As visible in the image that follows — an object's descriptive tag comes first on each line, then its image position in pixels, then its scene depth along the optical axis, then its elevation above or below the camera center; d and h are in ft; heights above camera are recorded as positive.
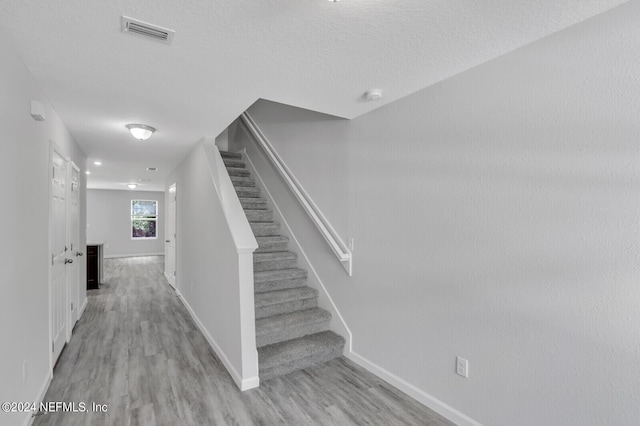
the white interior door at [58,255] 9.22 -0.92
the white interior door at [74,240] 11.66 -0.56
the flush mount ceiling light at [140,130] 10.26 +3.07
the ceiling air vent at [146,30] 4.87 +3.08
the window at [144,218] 36.14 +0.77
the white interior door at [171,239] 19.68 -0.96
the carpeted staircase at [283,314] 9.21 -3.04
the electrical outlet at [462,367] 6.63 -3.08
